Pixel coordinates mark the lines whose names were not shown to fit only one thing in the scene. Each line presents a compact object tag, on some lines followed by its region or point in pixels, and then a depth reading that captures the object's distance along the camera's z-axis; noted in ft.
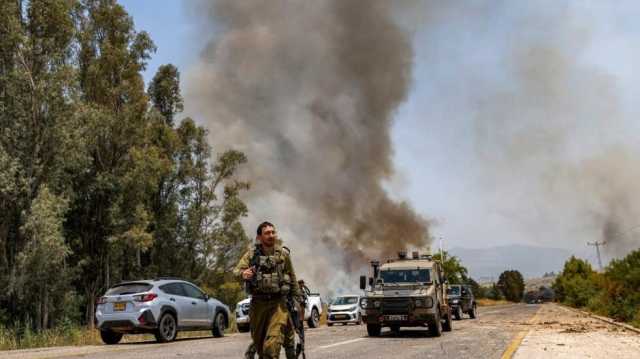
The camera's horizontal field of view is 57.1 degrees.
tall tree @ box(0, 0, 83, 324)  93.71
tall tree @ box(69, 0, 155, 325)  115.34
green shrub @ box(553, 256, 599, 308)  145.48
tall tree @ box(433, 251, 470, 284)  197.67
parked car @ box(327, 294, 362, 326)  95.55
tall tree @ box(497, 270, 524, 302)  418.92
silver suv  50.55
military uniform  22.57
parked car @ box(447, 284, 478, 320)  98.19
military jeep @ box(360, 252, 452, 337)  51.93
